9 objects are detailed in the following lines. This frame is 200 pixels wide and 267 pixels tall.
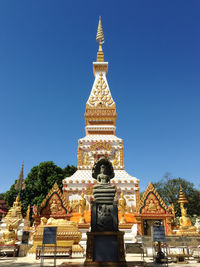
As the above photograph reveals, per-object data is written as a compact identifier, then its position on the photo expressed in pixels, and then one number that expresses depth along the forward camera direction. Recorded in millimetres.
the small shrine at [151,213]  17203
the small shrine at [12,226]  13451
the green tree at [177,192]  39053
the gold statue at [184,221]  15812
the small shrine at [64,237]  10881
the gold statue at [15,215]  16298
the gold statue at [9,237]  13034
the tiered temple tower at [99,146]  21109
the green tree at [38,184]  30312
